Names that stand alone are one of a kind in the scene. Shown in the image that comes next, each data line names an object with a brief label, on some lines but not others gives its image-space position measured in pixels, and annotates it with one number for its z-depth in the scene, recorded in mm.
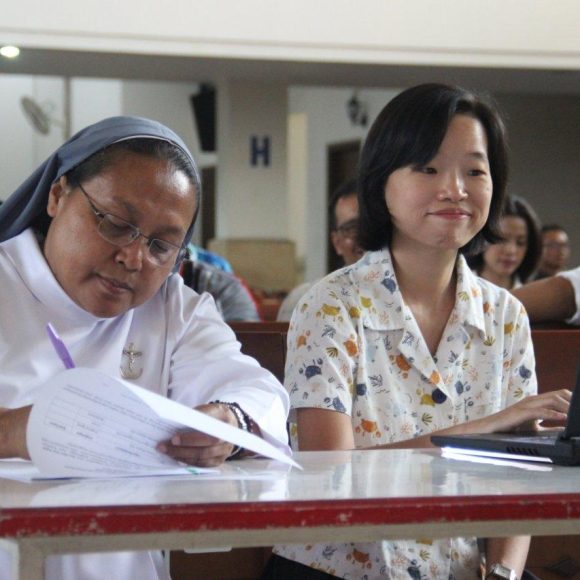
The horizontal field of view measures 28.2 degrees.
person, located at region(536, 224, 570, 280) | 8734
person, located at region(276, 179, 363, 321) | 4621
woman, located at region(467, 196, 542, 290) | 5512
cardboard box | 10891
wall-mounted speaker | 12766
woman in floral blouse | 2070
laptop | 1592
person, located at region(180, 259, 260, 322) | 4398
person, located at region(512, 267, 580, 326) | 3096
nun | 1773
